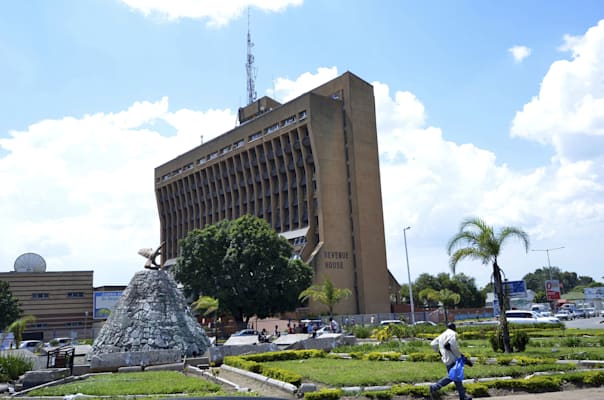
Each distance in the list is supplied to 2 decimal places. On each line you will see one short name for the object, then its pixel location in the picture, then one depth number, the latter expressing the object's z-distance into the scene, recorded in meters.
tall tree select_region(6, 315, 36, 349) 32.67
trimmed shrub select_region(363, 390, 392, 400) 11.66
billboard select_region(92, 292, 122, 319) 70.12
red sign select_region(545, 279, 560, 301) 67.96
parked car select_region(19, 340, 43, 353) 38.53
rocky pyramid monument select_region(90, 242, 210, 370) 20.98
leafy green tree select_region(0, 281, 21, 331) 59.44
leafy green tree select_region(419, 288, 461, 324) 50.67
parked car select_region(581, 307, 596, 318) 58.75
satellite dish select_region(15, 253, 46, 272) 74.69
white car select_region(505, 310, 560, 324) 35.51
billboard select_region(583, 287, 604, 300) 73.75
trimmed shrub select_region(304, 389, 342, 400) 11.54
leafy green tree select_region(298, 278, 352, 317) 43.31
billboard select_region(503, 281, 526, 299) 56.62
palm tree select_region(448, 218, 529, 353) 20.28
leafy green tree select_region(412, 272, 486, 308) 83.00
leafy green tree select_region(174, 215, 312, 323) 49.59
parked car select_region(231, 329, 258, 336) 38.14
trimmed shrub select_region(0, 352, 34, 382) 18.89
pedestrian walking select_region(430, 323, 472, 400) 10.63
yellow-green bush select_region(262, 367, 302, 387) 13.25
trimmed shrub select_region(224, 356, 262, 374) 16.69
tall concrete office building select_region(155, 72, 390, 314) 64.81
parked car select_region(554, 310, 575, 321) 52.78
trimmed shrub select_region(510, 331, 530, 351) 19.17
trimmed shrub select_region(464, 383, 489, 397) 11.63
